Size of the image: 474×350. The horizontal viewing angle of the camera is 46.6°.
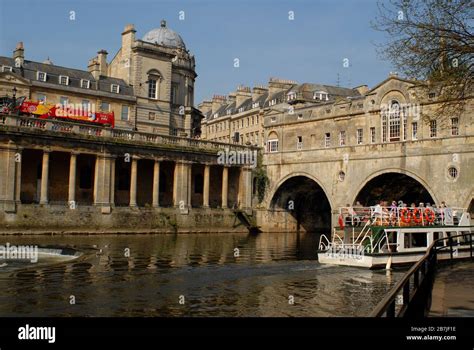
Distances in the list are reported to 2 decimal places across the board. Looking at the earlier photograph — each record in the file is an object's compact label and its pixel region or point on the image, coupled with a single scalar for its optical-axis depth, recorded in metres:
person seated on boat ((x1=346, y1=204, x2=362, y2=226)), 25.52
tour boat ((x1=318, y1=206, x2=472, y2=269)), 24.00
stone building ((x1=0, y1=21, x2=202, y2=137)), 51.53
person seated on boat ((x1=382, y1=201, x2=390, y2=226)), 25.98
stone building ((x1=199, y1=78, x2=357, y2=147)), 74.56
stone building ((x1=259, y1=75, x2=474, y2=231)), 36.59
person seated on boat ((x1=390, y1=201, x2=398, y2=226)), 26.07
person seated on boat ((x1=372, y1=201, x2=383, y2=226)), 25.66
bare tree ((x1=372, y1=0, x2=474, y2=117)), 15.95
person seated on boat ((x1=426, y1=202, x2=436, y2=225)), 27.03
